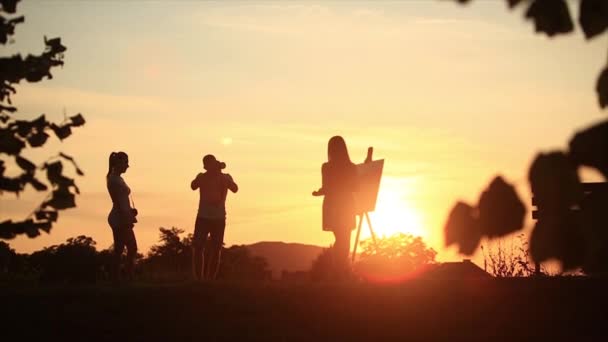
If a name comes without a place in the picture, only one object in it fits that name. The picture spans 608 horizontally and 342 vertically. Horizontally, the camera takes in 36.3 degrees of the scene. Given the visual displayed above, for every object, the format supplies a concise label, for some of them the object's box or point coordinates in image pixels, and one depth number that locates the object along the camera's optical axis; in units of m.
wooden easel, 14.77
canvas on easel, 14.09
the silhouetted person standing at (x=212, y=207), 13.62
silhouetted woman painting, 13.27
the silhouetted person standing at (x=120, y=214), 13.34
